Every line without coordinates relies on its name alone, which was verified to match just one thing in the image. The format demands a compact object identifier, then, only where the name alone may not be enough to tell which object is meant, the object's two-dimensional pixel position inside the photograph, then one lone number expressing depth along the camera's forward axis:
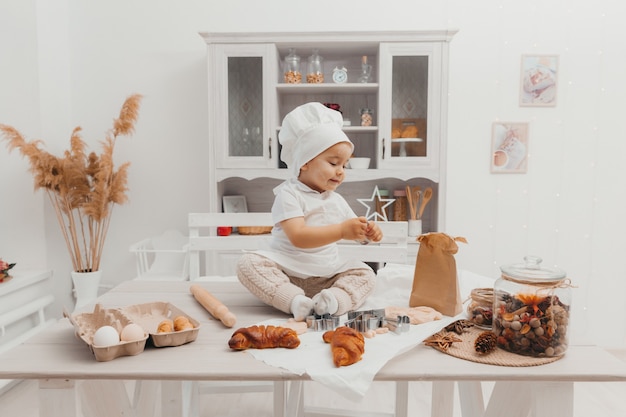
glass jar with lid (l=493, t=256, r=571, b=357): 0.83
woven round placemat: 0.81
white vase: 2.64
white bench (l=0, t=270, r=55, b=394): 2.27
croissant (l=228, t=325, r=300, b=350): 0.86
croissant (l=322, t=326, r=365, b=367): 0.79
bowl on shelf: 2.59
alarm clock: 2.59
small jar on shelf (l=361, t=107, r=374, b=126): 2.61
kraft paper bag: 1.06
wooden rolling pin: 0.98
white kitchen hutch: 2.49
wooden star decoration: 2.64
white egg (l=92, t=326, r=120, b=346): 0.80
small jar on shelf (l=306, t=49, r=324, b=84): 2.58
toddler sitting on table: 1.08
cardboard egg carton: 0.82
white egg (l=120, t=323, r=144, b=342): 0.83
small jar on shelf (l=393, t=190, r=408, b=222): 2.71
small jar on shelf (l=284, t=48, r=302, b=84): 2.58
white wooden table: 0.77
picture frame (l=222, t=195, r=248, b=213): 2.73
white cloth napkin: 0.75
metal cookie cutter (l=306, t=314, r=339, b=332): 0.97
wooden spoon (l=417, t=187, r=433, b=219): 2.61
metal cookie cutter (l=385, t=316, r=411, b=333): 0.94
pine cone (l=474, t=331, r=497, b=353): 0.84
